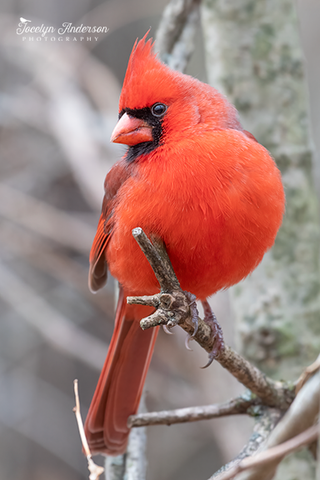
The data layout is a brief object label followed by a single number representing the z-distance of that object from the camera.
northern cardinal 2.92
